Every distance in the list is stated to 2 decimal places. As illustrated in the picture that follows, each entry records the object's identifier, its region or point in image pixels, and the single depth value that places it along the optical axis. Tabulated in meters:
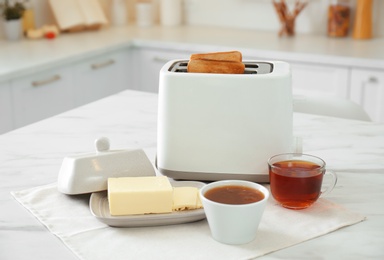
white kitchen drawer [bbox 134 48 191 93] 3.53
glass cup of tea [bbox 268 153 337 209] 1.49
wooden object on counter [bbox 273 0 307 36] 3.63
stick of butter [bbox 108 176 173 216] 1.47
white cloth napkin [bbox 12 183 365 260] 1.39
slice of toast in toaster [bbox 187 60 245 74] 1.61
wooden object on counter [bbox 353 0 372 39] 3.47
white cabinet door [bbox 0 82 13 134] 2.83
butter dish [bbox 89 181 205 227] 1.46
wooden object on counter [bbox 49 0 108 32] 3.82
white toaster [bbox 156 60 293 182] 1.57
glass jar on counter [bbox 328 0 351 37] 3.56
